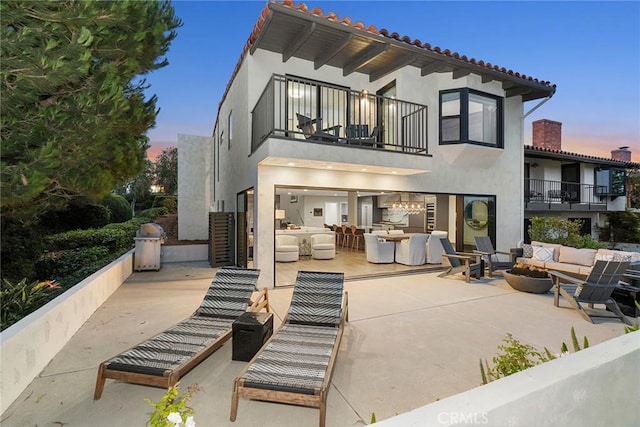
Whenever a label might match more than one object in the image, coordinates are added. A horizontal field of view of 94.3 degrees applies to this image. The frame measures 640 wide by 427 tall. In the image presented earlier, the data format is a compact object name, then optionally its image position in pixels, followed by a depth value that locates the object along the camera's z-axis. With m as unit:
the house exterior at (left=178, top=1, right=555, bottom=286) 6.91
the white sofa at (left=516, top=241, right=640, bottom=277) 7.14
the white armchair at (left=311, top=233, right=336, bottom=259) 11.52
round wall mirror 10.22
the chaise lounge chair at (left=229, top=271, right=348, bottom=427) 2.55
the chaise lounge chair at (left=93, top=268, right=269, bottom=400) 2.83
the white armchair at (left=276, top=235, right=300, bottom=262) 10.88
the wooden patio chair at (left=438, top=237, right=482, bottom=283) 7.94
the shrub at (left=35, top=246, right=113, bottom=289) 7.61
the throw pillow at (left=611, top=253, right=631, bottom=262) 6.92
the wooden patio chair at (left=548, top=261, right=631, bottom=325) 5.17
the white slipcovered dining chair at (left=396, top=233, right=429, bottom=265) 10.26
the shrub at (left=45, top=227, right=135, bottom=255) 9.03
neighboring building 15.09
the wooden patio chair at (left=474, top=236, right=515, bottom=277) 8.45
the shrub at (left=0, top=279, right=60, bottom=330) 4.50
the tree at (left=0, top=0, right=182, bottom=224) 2.68
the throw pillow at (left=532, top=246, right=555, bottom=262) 8.18
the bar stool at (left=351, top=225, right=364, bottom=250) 14.51
